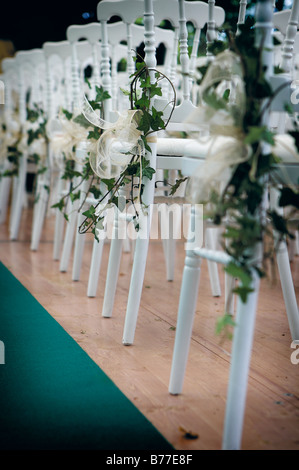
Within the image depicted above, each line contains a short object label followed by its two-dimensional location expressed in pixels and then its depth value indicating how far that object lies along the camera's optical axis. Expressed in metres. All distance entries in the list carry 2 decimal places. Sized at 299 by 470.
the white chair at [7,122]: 3.42
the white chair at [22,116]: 3.25
